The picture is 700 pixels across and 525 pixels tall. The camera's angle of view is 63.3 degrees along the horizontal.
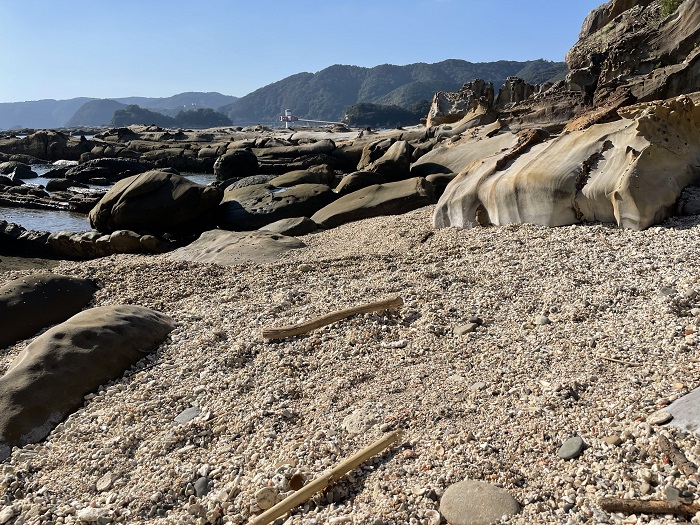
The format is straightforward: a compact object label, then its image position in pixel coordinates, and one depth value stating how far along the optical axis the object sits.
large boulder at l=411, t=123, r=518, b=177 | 15.48
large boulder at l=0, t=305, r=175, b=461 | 4.54
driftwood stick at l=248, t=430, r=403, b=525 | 3.07
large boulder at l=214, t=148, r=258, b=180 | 22.19
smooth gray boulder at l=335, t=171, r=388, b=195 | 14.07
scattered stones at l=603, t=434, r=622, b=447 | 3.00
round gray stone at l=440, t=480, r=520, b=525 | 2.78
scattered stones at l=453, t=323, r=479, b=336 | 5.00
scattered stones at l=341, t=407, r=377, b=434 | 3.83
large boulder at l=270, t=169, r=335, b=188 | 16.29
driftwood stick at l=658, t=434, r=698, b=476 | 2.63
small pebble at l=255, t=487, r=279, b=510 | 3.24
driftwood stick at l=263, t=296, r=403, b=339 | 5.40
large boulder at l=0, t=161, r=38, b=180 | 27.22
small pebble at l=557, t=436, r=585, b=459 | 3.04
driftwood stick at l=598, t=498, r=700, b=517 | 2.44
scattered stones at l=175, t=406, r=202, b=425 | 4.38
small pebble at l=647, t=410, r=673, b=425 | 3.00
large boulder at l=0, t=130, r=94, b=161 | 38.12
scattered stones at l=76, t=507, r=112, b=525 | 3.45
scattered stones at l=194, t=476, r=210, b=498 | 3.53
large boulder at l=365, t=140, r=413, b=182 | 15.49
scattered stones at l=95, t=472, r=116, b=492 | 3.76
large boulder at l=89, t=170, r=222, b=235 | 12.64
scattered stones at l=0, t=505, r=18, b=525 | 3.59
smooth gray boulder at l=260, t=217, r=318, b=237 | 11.26
